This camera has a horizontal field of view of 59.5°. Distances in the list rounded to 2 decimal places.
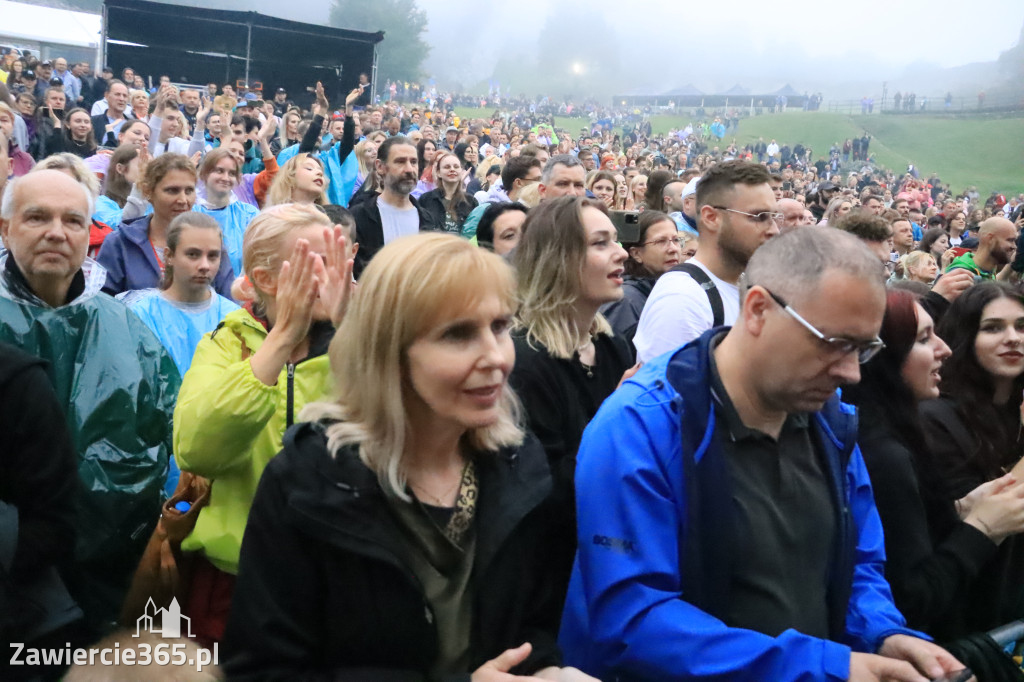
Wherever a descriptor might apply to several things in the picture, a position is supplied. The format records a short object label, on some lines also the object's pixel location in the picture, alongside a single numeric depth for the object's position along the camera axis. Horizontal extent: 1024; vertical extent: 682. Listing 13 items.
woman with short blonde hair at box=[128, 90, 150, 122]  12.09
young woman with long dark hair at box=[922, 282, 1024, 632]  2.85
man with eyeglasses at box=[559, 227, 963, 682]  1.99
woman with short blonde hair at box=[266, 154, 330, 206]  6.27
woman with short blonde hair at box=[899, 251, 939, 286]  7.27
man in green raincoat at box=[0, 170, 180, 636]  2.88
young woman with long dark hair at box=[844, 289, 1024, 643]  2.59
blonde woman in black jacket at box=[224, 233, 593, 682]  1.79
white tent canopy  27.95
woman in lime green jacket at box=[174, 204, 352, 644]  2.48
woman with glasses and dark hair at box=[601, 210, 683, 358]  5.38
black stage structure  22.31
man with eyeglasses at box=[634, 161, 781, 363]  3.58
